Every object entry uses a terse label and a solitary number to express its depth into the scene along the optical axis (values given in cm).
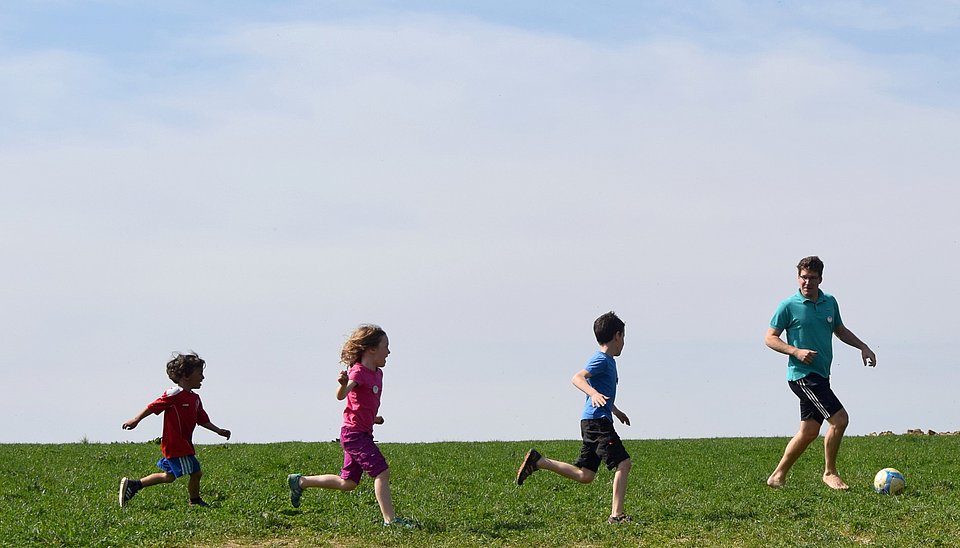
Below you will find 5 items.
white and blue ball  1397
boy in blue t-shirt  1184
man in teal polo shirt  1421
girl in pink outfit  1166
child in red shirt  1352
